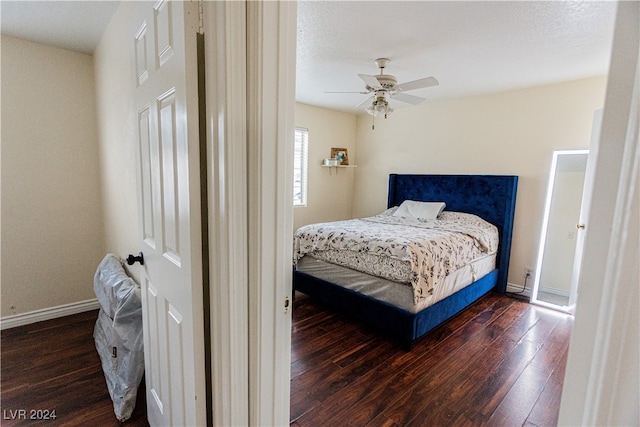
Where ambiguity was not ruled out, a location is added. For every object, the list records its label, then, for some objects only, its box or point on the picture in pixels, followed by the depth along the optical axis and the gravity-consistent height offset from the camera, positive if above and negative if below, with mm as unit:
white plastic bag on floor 1597 -1017
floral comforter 2312 -602
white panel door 876 -127
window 4492 +118
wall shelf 4822 +151
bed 2342 -979
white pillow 3811 -418
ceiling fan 2470 +802
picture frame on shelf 4859 +345
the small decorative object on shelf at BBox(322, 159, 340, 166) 4698 +216
